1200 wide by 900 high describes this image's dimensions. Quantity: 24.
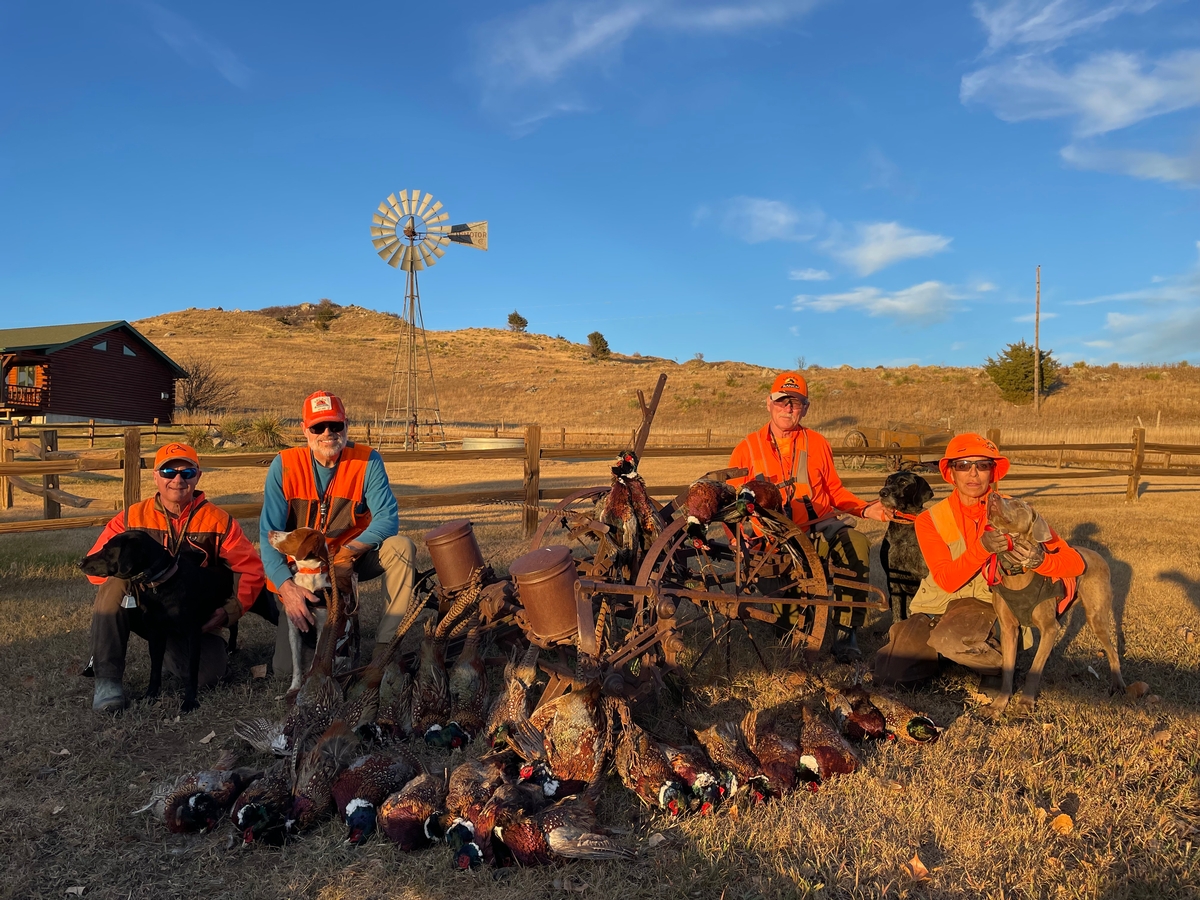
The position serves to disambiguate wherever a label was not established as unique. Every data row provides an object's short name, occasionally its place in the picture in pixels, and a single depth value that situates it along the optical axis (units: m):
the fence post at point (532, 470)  9.23
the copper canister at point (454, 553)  4.30
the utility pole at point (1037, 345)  34.59
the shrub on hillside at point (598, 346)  73.46
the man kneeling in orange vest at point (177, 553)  4.47
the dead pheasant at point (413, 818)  3.05
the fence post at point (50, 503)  9.13
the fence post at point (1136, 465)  14.12
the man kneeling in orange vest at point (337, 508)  4.66
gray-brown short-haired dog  3.93
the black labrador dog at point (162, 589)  4.22
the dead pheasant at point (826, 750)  3.55
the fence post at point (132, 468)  7.34
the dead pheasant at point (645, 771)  3.22
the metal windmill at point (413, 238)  26.69
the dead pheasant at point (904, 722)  3.86
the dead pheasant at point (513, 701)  3.59
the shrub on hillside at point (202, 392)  41.34
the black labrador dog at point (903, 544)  5.30
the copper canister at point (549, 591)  3.61
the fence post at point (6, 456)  10.59
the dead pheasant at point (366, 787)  3.15
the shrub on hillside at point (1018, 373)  38.25
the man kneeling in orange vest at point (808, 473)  5.16
